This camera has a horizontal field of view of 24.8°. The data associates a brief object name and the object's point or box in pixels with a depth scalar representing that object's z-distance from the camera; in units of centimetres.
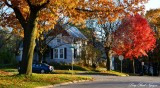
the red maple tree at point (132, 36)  5469
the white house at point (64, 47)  6169
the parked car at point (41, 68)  4732
